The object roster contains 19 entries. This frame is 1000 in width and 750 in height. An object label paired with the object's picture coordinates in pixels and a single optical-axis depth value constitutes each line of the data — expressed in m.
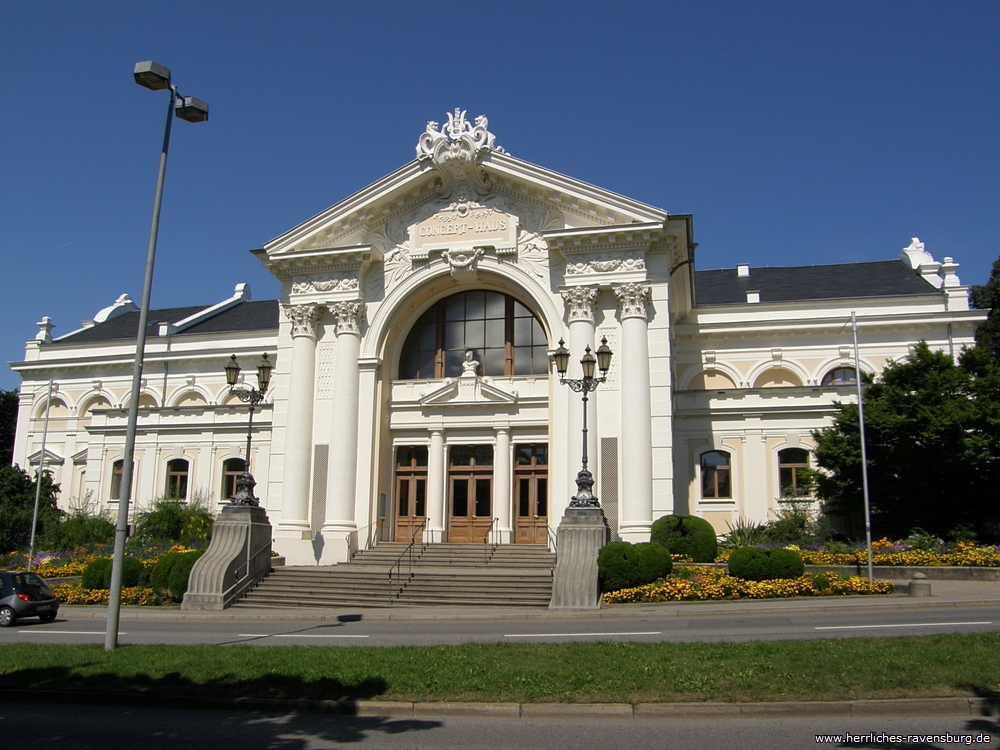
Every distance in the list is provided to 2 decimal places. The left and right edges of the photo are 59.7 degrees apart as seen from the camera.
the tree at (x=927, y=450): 27.25
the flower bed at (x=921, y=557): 24.31
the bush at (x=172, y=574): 23.83
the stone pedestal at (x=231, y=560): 23.18
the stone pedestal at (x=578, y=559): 21.09
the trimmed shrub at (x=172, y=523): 34.72
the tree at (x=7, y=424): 61.28
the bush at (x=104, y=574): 25.02
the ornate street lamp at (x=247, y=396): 23.62
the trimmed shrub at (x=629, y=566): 21.86
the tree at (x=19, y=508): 38.53
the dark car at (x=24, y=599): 21.03
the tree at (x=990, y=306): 48.38
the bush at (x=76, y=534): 35.78
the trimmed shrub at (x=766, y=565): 21.78
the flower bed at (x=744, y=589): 21.05
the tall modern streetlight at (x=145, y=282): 14.09
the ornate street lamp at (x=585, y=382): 23.33
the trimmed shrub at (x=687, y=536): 25.48
